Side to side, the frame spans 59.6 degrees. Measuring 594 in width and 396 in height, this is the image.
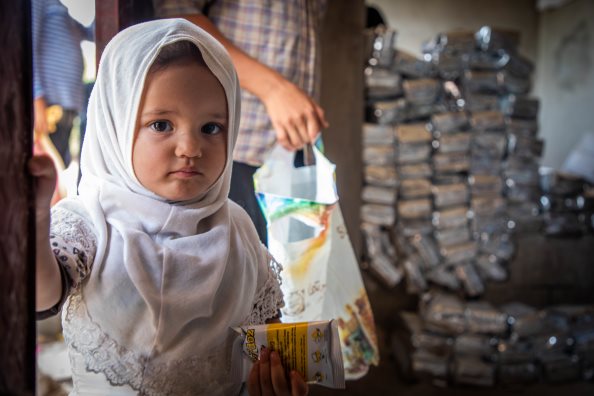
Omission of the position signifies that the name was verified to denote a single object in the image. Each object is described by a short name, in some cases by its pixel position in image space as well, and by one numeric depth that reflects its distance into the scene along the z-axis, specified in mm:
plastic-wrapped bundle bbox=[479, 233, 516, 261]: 3119
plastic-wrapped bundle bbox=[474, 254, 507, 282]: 3121
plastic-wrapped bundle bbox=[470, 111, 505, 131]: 3076
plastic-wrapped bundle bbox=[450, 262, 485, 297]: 3081
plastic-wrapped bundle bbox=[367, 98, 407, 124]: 2959
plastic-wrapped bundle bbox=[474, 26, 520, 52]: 3084
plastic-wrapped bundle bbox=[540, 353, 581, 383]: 2895
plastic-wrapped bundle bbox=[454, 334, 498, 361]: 2895
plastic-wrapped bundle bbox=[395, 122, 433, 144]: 2984
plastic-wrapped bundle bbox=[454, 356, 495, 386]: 2834
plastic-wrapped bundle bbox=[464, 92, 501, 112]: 3094
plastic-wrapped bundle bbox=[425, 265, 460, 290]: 3111
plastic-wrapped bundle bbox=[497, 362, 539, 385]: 2879
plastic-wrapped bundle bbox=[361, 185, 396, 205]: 2986
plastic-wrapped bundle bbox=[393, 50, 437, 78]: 2992
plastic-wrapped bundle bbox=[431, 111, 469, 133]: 3027
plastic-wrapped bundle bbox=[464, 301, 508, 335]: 2912
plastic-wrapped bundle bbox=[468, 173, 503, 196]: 3098
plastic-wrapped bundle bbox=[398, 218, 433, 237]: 3088
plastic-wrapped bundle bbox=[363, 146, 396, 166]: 2947
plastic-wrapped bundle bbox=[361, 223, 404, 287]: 2988
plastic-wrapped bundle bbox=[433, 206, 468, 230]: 3092
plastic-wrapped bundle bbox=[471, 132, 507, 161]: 3092
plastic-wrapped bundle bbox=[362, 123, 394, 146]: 2938
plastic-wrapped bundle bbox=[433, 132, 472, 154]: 3037
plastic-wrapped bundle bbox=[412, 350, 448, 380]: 2863
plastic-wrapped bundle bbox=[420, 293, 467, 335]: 2930
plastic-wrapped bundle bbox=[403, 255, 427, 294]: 3078
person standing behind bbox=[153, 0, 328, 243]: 879
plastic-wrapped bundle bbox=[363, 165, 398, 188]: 2965
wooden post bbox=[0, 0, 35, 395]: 426
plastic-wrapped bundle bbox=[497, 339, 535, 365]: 2889
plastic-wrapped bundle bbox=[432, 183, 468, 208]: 3070
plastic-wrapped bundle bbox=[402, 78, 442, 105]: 3002
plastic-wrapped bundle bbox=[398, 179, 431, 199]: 3049
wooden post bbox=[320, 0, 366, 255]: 2512
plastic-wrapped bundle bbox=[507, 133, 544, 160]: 3133
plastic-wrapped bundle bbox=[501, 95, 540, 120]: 3113
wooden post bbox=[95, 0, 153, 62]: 646
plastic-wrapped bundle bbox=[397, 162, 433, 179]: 3045
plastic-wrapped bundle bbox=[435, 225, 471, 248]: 3109
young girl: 589
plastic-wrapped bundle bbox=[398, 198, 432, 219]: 3055
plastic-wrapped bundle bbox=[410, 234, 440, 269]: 3098
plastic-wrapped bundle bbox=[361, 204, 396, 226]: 3008
